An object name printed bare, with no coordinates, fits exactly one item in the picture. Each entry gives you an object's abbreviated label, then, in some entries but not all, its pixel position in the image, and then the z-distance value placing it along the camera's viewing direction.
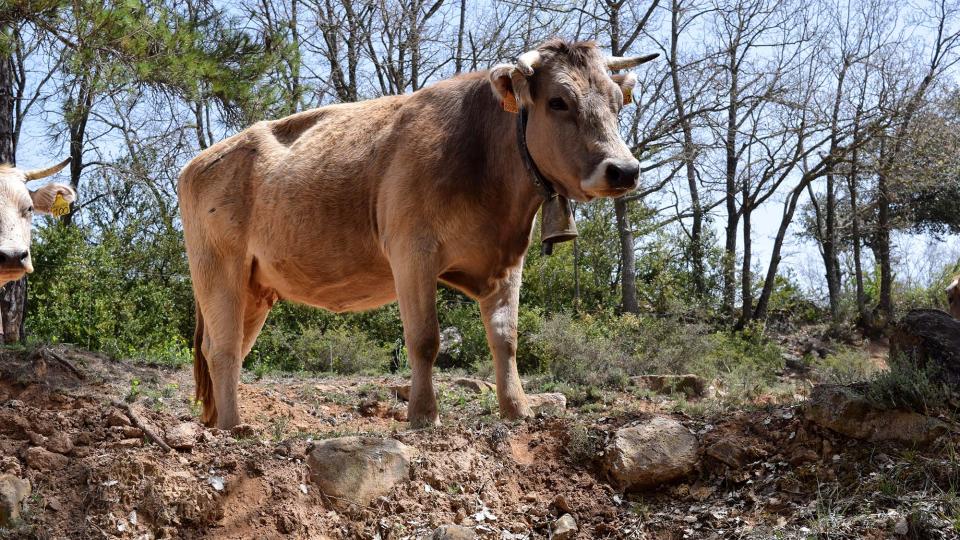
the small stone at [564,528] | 4.96
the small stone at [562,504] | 5.16
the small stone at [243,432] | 6.05
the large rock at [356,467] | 5.00
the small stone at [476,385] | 10.34
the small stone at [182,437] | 5.21
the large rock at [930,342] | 5.46
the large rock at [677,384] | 10.27
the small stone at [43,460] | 4.88
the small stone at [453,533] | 4.67
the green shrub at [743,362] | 10.42
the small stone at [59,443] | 5.04
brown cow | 5.69
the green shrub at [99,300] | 15.11
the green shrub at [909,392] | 5.15
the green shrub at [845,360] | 5.98
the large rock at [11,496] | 4.54
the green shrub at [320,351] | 14.00
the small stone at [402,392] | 10.02
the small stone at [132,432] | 5.28
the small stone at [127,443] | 5.16
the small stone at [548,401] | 7.27
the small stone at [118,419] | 5.37
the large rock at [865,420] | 5.05
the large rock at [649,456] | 5.29
